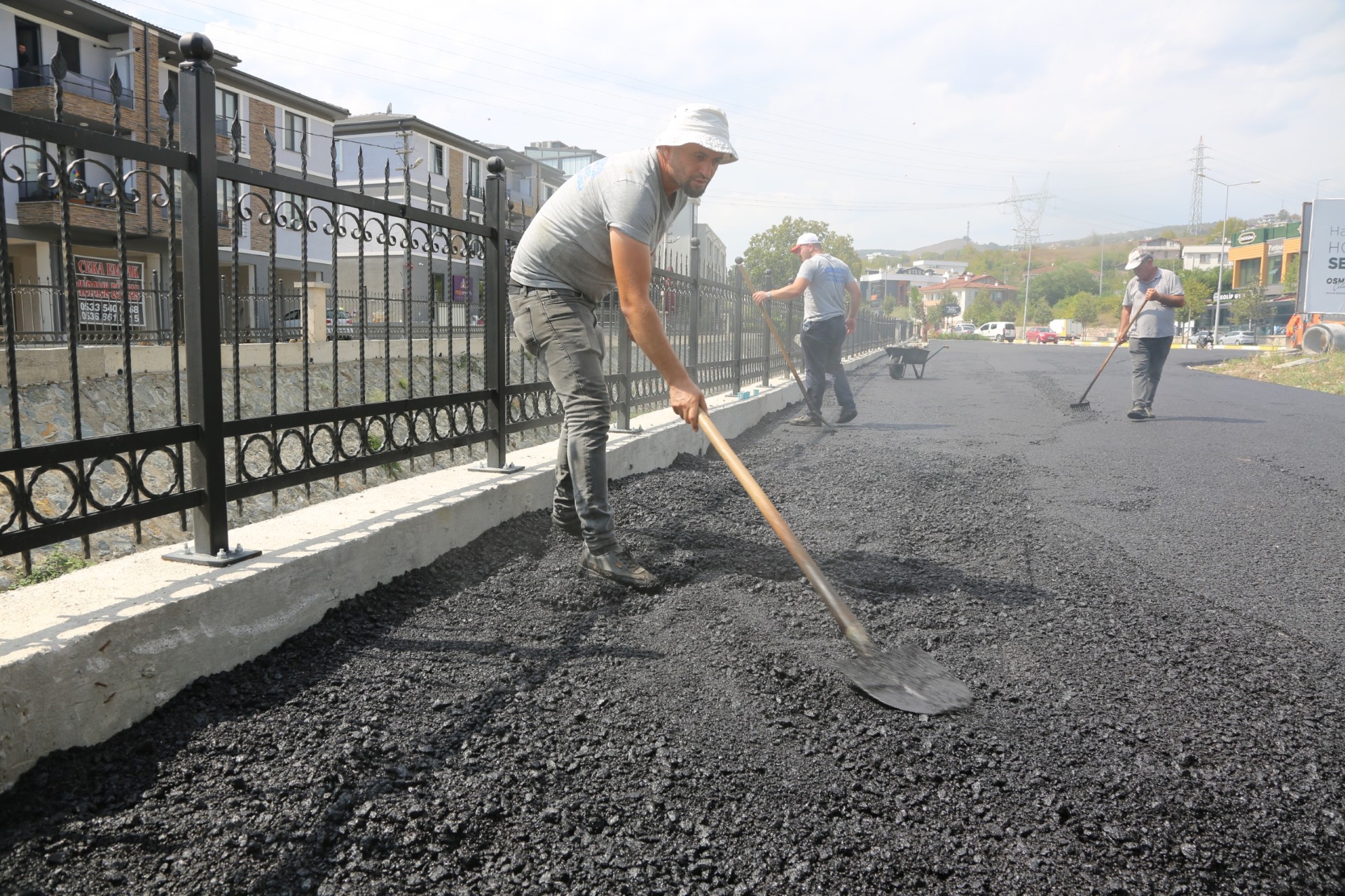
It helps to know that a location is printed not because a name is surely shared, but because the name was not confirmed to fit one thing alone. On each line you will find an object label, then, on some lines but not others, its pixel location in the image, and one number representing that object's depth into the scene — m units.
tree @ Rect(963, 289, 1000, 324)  118.06
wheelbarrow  15.77
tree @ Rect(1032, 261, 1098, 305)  149.25
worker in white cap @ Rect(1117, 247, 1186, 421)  9.30
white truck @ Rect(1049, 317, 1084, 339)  84.25
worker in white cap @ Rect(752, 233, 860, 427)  8.88
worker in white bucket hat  3.24
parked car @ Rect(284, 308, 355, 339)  17.47
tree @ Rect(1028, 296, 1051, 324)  111.06
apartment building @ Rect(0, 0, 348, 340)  15.97
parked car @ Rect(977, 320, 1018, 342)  73.06
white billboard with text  25.02
